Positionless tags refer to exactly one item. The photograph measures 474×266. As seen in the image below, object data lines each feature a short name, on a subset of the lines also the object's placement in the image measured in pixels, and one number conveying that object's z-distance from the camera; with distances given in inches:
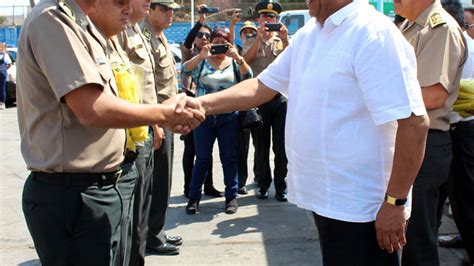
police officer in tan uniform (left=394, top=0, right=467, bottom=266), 118.8
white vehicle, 581.3
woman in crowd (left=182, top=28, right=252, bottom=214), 216.8
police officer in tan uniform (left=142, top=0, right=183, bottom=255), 175.5
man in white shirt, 84.3
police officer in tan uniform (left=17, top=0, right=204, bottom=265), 84.1
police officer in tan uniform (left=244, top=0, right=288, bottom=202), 238.5
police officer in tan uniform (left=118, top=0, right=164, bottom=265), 143.7
